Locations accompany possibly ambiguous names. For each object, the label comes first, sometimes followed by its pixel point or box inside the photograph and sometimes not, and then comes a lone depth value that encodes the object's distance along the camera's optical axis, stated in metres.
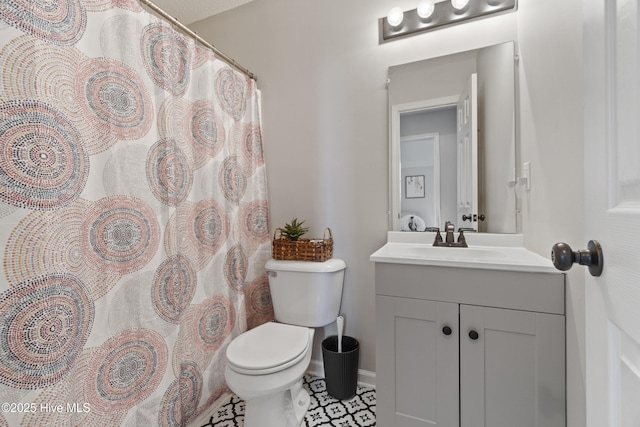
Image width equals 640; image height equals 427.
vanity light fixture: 1.35
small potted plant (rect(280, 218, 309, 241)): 1.69
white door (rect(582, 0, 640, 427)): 0.38
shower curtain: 0.81
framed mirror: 1.34
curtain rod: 1.17
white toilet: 1.14
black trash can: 1.51
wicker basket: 1.60
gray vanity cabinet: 0.90
